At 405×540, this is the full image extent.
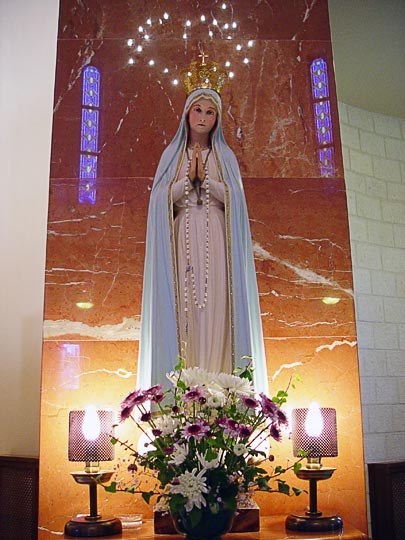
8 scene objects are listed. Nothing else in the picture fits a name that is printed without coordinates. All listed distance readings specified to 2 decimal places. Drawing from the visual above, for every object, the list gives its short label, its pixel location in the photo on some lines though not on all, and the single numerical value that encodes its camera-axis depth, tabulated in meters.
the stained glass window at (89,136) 4.00
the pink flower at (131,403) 2.47
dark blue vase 2.39
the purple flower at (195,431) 2.30
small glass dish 3.28
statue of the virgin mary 3.29
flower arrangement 2.32
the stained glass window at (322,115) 4.08
